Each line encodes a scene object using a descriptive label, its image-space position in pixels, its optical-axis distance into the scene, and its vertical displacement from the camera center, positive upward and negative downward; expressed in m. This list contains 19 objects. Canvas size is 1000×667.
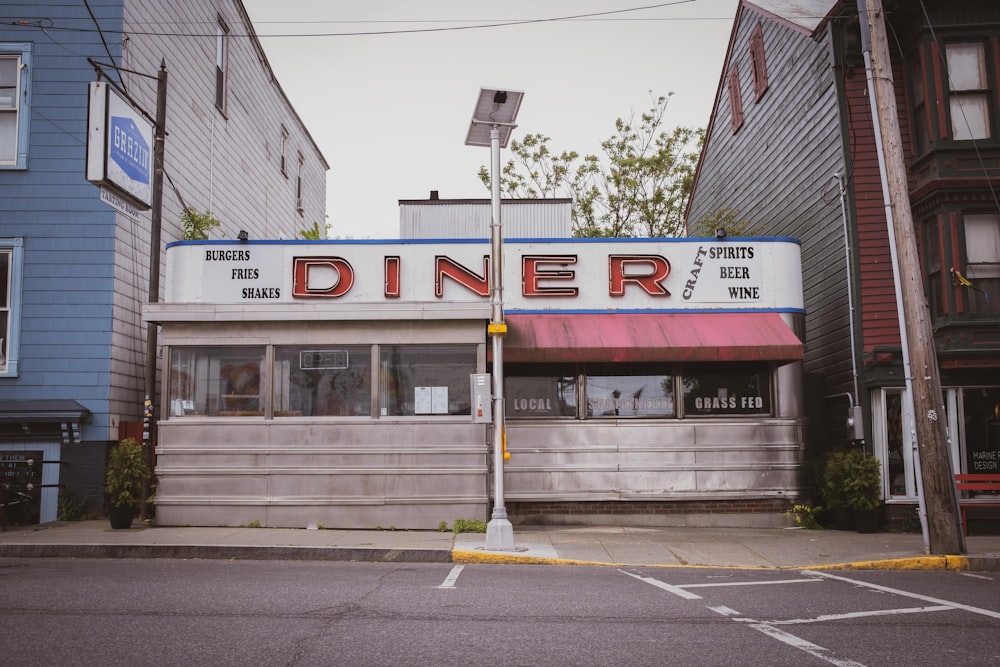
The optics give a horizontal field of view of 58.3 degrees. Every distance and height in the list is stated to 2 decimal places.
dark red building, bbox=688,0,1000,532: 14.14 +3.51
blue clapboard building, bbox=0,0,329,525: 14.31 +3.23
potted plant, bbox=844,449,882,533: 13.45 -0.68
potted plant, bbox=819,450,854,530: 13.69 -0.74
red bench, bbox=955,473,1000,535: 13.15 -0.64
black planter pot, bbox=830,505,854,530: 14.02 -1.21
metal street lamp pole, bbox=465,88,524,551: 11.25 +2.61
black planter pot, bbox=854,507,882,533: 13.68 -1.23
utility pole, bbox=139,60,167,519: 13.84 +3.07
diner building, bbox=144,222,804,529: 13.52 +0.98
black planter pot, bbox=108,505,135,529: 12.77 -0.96
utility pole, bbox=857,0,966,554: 11.05 +1.37
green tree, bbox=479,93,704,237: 35.41 +10.14
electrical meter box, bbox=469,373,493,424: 11.90 +0.61
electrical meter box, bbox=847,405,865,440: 13.73 +0.24
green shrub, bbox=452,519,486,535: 13.18 -1.21
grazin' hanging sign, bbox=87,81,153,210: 12.99 +4.54
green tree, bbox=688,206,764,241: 20.78 +5.31
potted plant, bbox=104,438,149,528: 12.74 -0.47
